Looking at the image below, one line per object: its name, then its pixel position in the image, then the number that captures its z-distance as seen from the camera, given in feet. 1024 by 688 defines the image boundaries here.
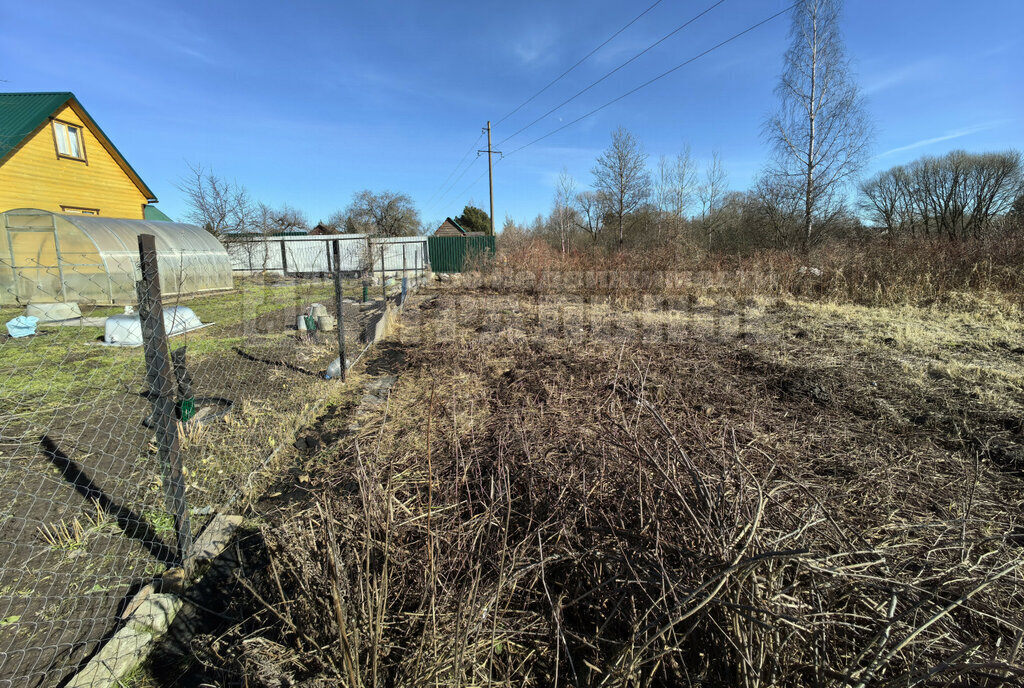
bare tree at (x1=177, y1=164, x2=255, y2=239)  73.61
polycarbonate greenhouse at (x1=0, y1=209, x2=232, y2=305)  36.65
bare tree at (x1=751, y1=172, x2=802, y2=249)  61.87
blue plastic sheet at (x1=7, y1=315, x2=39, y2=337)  24.39
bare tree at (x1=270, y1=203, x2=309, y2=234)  94.86
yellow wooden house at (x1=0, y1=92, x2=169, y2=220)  49.29
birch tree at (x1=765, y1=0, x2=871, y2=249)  57.47
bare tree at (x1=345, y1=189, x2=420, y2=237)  129.80
